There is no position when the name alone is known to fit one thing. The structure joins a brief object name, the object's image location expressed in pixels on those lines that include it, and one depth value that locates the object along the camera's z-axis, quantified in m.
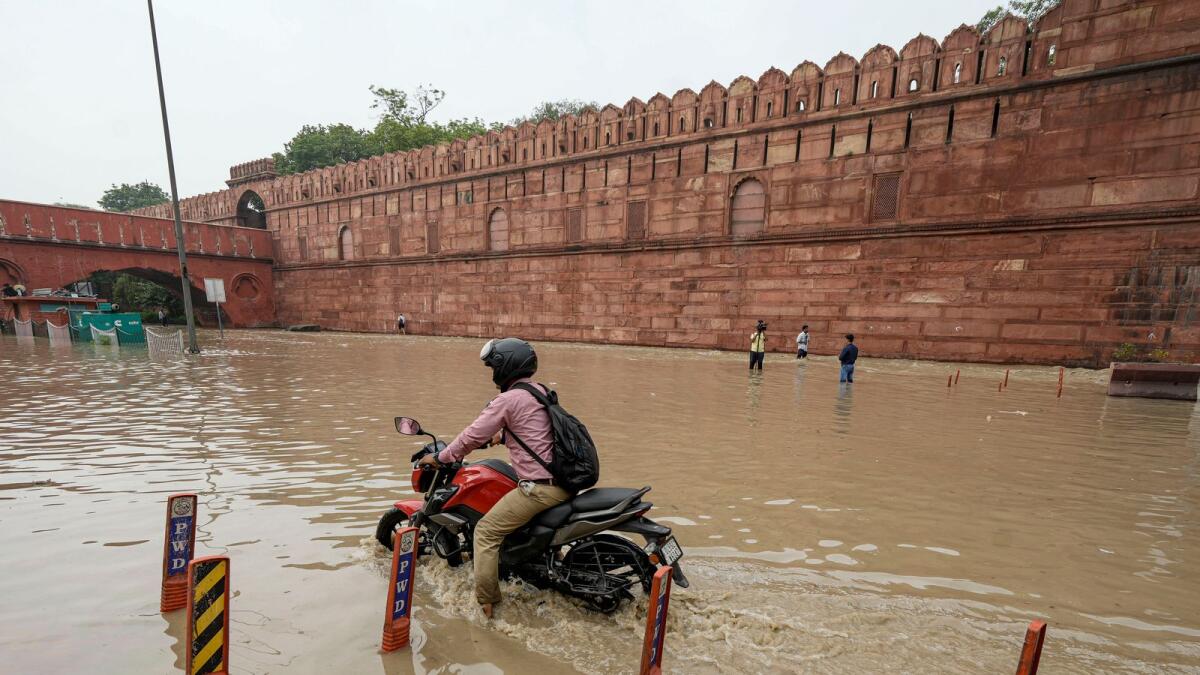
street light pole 14.82
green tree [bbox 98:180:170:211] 65.69
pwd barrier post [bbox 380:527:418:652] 2.29
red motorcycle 2.61
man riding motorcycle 2.69
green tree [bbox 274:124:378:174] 43.72
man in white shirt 16.20
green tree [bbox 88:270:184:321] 39.56
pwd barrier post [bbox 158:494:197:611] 2.57
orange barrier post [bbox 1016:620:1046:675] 1.52
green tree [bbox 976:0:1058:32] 22.25
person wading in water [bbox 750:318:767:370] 12.84
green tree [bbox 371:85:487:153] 38.03
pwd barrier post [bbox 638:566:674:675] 1.95
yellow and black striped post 1.88
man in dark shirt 10.59
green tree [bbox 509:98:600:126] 50.66
